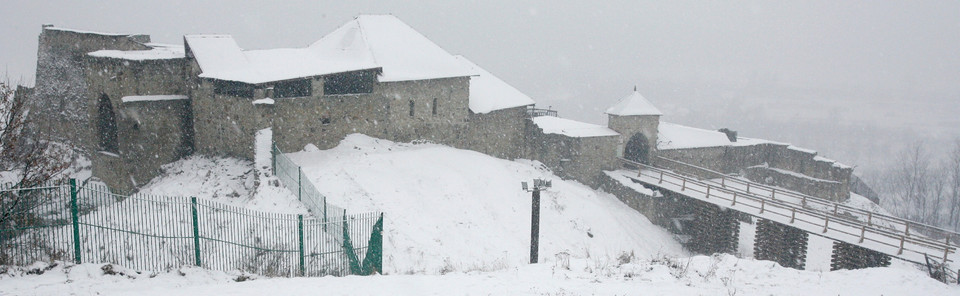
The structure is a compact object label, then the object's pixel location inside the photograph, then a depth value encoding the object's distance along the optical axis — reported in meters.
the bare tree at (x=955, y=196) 50.21
